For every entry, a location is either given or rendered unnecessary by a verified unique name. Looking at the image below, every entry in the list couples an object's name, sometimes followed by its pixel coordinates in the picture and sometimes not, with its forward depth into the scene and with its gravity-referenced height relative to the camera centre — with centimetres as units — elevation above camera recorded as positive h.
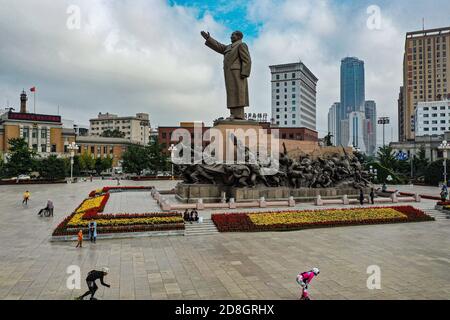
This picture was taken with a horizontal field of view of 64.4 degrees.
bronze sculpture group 2328 -46
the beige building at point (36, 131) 6372 +674
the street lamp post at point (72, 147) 4432 +248
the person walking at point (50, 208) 2016 -232
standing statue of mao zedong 2691 +749
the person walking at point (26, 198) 2532 -221
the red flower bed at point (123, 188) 3292 -213
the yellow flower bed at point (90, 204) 2029 -232
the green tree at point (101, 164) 6438 +43
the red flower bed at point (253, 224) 1662 -280
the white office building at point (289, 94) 10125 +2110
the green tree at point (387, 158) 5297 +133
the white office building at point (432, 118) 8081 +1131
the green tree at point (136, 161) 5647 +94
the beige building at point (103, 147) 7506 +438
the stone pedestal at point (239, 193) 2300 -176
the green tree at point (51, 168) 4797 -16
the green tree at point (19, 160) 4578 +87
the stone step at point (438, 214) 2094 -283
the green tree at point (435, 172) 4321 -63
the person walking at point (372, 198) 2398 -208
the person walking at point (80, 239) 1344 -273
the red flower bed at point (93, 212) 1631 -229
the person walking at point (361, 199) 2371 -213
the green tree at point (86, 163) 6319 +69
